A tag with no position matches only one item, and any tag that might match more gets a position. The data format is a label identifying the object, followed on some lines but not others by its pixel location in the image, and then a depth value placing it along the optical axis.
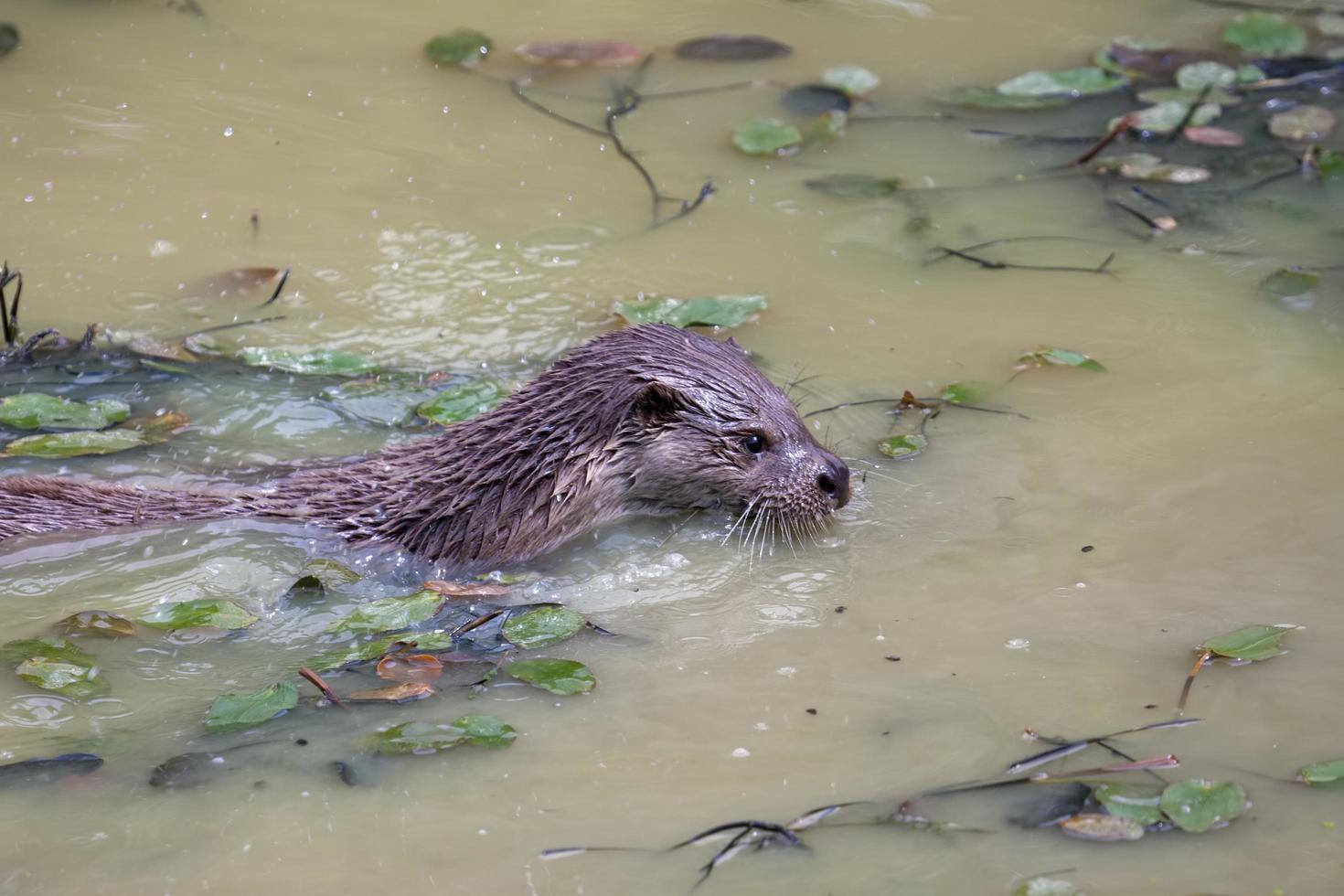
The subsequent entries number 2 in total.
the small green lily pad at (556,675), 5.55
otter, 6.66
